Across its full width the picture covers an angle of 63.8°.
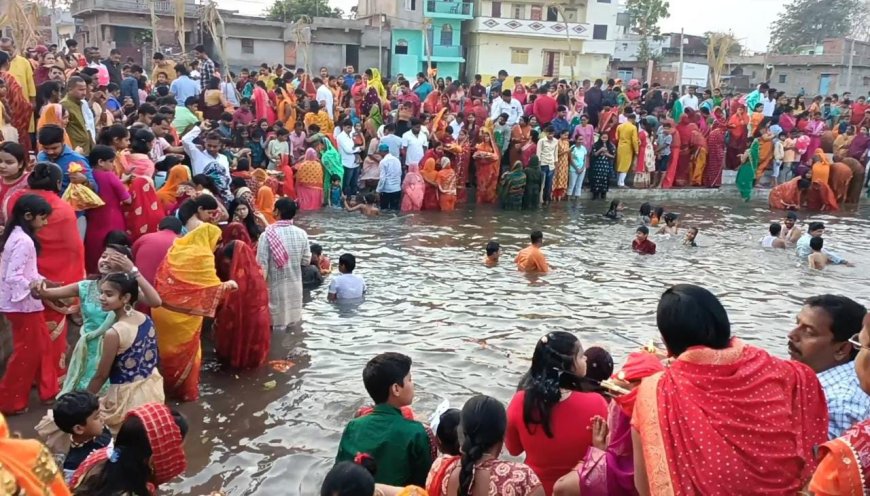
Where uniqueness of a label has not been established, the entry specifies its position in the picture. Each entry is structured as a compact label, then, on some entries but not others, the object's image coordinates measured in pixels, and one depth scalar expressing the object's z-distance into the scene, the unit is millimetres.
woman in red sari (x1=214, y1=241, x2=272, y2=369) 6039
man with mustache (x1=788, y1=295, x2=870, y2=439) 3031
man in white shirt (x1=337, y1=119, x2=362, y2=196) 14273
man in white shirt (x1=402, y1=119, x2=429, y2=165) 14445
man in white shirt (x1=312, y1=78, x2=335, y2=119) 16062
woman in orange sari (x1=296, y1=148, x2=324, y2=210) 13461
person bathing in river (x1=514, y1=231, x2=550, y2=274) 9898
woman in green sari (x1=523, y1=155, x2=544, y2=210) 15164
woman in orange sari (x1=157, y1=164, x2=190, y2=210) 7059
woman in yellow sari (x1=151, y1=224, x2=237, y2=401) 5309
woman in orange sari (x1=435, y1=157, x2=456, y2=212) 14547
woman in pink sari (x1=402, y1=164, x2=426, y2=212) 14375
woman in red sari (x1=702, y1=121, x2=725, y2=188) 17719
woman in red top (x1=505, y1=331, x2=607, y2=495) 3158
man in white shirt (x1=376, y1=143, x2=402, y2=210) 14031
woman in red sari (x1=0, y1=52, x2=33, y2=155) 8816
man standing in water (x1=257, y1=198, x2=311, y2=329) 6906
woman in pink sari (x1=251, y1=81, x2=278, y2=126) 14898
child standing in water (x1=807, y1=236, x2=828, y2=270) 10602
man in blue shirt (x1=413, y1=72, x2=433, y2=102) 18625
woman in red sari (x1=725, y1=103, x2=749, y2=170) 18281
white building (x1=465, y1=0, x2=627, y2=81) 40656
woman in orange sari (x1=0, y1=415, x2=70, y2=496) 1687
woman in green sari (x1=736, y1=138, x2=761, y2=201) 17531
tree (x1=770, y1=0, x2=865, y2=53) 55500
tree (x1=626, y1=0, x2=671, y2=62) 50262
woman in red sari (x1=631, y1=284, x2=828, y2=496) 2389
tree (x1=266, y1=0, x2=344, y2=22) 39719
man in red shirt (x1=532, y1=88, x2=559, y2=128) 17078
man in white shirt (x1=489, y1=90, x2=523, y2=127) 16844
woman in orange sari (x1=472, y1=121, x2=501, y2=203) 15344
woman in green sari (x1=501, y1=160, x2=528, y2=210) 15031
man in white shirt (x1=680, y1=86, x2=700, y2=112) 19275
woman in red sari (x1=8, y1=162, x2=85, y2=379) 5195
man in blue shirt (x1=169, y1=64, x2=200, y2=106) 13820
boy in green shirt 3217
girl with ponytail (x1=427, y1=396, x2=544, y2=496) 2736
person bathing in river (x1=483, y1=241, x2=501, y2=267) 10312
